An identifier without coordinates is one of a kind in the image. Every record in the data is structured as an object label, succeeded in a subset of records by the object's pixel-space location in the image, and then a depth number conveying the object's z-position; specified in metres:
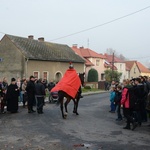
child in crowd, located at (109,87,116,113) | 14.71
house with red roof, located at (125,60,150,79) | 81.25
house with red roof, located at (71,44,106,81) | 56.16
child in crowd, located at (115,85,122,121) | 12.12
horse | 12.56
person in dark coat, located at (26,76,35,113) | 14.20
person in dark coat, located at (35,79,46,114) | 14.05
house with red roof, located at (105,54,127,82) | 71.31
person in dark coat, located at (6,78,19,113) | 14.26
